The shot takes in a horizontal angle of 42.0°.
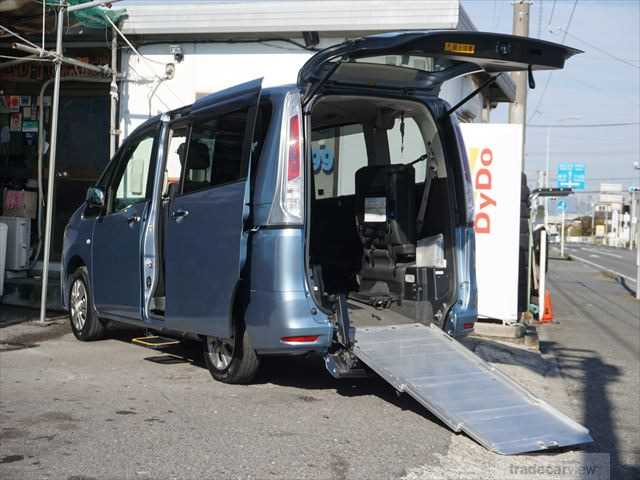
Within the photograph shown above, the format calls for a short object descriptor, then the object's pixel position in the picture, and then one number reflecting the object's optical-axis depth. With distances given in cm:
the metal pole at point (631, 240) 8325
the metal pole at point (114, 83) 1215
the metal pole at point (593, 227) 12656
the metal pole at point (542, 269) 1325
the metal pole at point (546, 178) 4764
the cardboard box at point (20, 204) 1298
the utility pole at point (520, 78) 1399
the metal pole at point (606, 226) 11056
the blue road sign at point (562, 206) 4491
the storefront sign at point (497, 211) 1086
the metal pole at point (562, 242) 4384
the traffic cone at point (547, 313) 1409
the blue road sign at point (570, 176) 5084
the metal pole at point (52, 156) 958
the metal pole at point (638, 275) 2095
